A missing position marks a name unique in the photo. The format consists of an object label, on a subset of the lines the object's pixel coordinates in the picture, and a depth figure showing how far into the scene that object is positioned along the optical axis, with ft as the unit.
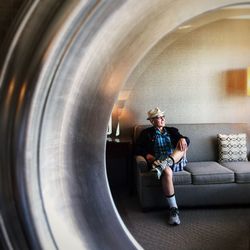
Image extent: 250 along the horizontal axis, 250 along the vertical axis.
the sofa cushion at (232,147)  10.10
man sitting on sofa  8.41
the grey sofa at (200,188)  8.57
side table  10.02
